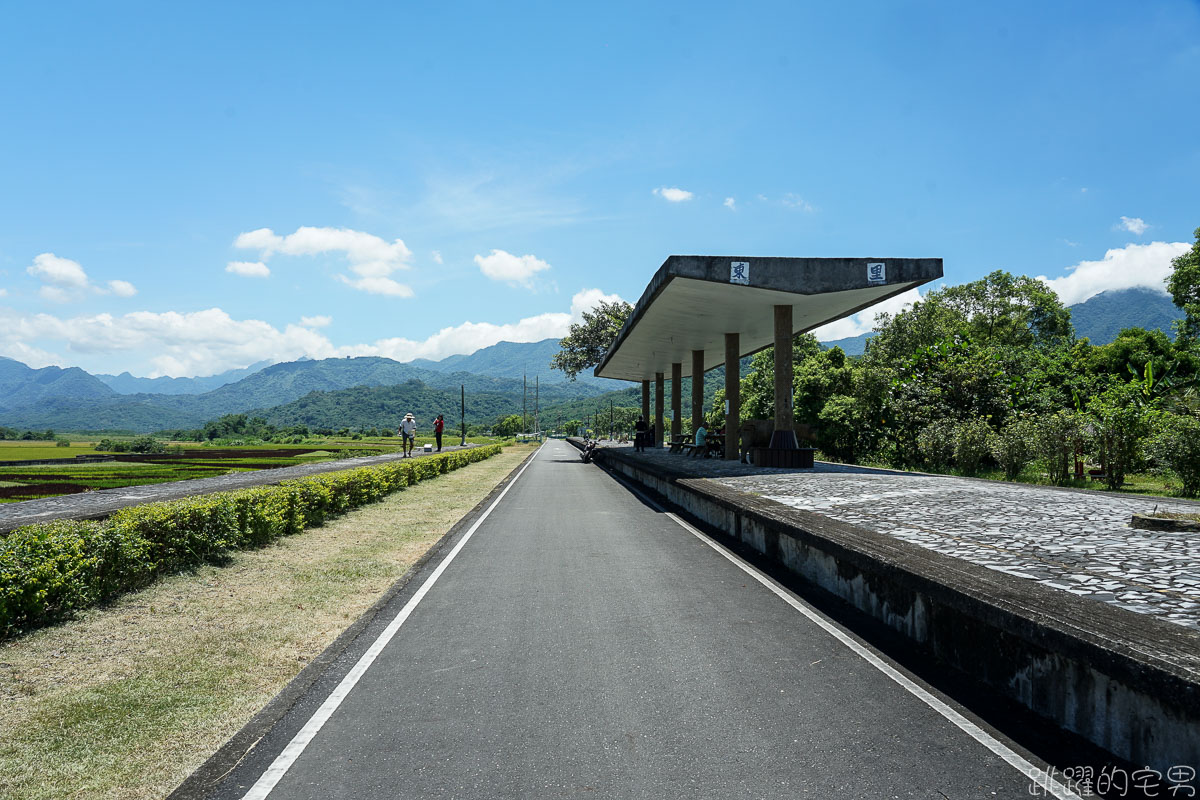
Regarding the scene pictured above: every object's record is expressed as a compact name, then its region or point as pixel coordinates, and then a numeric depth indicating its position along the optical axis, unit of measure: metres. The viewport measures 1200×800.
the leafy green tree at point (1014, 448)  15.22
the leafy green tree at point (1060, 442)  14.24
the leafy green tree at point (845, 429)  26.45
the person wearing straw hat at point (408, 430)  27.05
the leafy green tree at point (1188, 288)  38.84
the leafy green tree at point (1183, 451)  11.12
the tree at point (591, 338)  46.16
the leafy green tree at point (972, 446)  16.83
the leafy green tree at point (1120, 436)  13.15
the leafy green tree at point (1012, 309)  58.69
